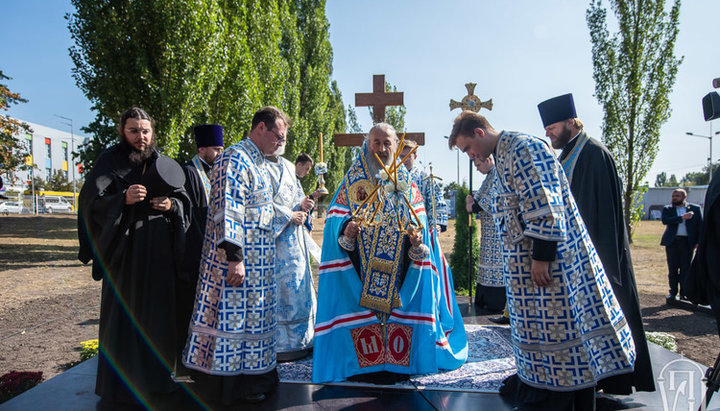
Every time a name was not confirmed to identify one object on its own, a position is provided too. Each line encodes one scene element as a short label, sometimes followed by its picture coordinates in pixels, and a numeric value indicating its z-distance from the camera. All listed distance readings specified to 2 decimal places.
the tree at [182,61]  11.89
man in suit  8.48
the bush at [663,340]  5.08
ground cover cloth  3.74
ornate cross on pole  6.79
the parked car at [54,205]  44.91
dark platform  3.35
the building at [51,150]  58.03
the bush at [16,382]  4.03
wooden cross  5.76
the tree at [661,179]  102.35
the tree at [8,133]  21.30
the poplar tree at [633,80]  14.82
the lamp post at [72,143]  63.16
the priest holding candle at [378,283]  3.83
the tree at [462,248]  9.52
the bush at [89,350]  4.82
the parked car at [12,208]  37.67
